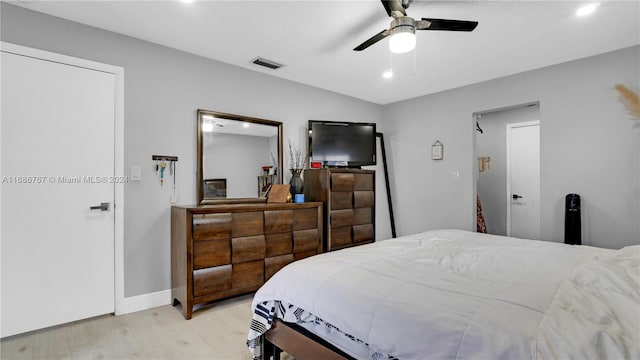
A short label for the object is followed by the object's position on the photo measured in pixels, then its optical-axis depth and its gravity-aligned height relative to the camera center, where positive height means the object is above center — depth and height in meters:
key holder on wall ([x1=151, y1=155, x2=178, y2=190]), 2.84 +0.15
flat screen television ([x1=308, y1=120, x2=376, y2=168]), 3.94 +0.49
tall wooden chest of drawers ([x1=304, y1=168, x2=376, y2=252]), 3.59 -0.26
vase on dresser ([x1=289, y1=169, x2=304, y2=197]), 3.48 -0.03
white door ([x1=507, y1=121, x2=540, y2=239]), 4.53 +0.00
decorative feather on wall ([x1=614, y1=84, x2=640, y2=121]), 2.87 +0.75
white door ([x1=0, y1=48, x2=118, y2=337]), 2.21 -0.08
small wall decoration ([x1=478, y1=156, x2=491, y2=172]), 5.02 +0.28
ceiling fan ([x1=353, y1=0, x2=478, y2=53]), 1.91 +0.99
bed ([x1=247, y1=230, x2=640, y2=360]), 0.87 -0.43
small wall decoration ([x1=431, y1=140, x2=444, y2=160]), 4.32 +0.41
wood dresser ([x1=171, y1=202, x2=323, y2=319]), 2.53 -0.59
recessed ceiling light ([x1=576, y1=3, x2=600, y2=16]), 2.24 +1.25
